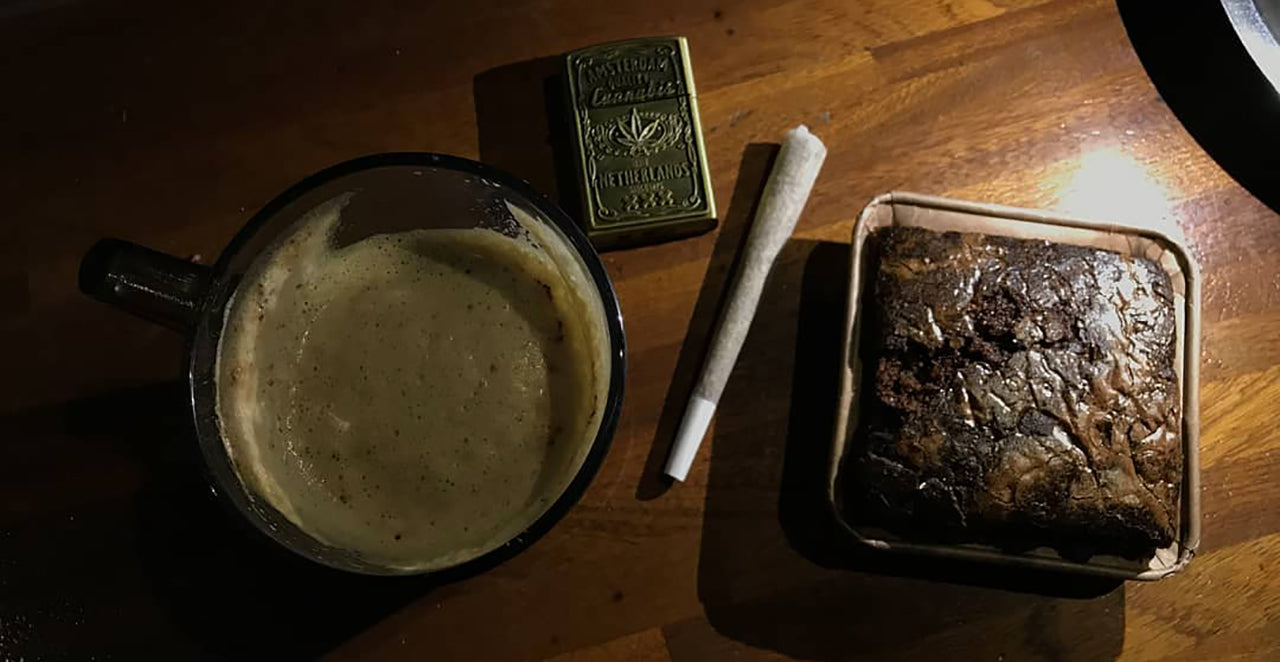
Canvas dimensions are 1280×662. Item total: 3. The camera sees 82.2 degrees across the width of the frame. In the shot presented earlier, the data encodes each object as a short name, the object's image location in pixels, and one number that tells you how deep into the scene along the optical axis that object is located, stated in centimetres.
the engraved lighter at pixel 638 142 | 21
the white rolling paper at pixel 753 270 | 21
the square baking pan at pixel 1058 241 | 20
